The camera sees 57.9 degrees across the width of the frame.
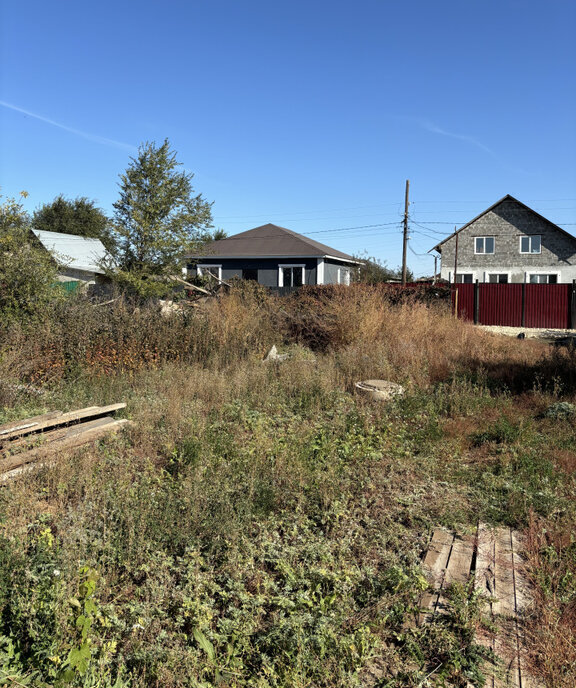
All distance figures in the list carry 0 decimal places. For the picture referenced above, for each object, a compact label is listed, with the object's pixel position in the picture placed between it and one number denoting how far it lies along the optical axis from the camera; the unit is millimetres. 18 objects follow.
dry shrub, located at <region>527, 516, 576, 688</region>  2639
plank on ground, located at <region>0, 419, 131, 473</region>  4613
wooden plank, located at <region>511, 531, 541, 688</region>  2611
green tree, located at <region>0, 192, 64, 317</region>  8930
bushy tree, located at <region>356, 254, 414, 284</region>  31384
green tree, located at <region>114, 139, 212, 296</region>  18891
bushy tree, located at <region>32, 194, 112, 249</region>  46312
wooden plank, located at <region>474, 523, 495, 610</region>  3363
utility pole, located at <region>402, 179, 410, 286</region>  31766
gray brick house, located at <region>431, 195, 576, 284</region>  34781
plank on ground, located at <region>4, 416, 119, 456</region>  4930
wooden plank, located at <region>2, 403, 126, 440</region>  5082
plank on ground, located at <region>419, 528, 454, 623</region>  3115
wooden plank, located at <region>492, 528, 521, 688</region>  2676
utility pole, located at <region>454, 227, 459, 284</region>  35850
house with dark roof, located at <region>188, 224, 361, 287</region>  29969
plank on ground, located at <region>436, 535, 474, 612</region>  3210
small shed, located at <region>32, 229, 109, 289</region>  28659
